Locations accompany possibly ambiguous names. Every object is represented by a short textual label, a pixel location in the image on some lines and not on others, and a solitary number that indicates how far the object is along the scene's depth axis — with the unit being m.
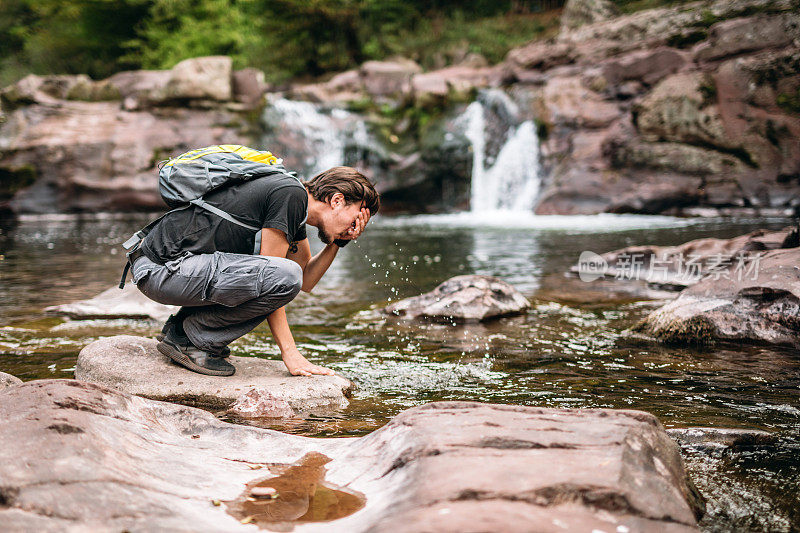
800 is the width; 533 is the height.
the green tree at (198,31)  23.84
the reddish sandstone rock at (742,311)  4.05
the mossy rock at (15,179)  15.90
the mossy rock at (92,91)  17.70
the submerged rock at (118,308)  5.26
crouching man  3.09
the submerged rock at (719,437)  2.45
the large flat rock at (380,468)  1.58
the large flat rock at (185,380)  3.13
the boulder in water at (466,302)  5.16
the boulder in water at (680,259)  6.12
